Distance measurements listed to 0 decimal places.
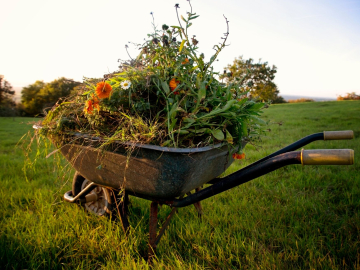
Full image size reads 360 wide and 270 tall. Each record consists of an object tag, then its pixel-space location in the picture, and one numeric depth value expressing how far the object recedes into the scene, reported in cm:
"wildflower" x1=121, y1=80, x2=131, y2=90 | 123
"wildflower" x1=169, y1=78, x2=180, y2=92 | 126
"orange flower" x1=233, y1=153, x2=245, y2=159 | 136
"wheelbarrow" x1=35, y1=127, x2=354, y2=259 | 102
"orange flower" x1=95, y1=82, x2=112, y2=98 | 123
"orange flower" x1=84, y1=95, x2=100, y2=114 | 130
